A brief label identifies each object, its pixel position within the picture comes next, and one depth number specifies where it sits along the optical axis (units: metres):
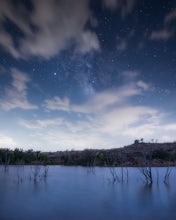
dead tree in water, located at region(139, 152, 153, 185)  16.43
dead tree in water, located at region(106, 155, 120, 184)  17.96
